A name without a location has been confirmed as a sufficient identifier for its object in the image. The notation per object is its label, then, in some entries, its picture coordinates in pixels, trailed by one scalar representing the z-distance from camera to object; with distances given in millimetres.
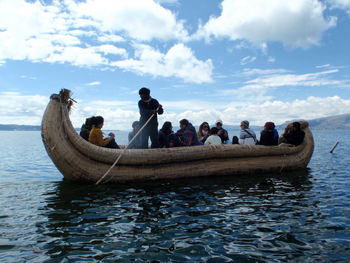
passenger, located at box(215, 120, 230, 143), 13688
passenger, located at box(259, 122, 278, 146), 13039
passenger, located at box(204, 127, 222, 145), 12320
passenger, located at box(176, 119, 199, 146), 12273
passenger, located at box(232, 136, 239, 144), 13866
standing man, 10922
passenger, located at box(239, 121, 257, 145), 13453
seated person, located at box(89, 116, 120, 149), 10406
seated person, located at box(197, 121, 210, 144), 14270
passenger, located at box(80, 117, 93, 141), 11000
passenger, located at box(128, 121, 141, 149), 11355
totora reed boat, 9375
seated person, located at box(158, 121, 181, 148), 11789
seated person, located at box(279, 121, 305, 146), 14023
